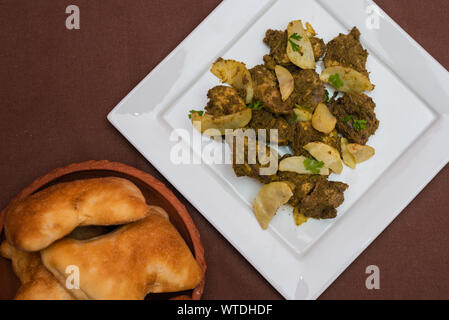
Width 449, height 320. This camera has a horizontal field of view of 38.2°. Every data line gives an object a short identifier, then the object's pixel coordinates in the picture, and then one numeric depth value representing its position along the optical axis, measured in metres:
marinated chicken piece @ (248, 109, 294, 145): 0.61
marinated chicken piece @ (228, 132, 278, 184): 0.61
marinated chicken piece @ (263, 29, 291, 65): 0.62
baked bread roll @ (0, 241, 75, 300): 0.52
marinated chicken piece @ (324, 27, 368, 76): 0.62
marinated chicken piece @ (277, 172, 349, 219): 0.61
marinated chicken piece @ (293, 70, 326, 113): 0.61
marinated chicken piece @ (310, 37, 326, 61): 0.62
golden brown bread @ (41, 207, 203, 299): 0.52
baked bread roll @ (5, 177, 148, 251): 0.52
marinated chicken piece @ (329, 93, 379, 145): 0.61
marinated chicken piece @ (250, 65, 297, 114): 0.61
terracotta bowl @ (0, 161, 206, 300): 0.57
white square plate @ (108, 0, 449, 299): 0.61
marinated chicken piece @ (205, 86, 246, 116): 0.61
